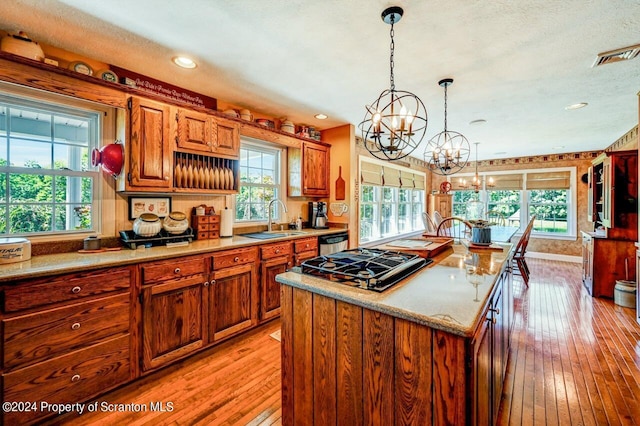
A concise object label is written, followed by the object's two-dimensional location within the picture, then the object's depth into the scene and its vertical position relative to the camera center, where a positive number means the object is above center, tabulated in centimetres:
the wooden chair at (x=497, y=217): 692 -12
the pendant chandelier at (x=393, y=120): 170 +57
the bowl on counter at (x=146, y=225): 235 -11
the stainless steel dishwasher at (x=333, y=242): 357 -40
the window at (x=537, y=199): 623 +31
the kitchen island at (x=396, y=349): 97 -56
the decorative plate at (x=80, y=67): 211 +110
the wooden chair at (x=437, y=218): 656 -14
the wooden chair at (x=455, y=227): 587 -36
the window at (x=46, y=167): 204 +35
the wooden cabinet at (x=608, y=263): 365 -68
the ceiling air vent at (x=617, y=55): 209 +122
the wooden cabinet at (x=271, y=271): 287 -63
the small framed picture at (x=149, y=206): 253 +6
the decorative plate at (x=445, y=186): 725 +68
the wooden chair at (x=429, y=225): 582 -28
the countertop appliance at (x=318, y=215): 404 -4
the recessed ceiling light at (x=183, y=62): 229 +126
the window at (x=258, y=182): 353 +40
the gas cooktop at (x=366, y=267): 129 -29
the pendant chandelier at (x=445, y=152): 275 +65
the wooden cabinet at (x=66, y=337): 154 -76
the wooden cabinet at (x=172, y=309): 204 -76
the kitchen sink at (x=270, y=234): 313 -26
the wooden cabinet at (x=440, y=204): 750 +22
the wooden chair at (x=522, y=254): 417 -66
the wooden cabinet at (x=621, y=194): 351 +24
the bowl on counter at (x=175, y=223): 254 -10
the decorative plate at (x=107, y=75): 223 +110
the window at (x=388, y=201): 518 +23
